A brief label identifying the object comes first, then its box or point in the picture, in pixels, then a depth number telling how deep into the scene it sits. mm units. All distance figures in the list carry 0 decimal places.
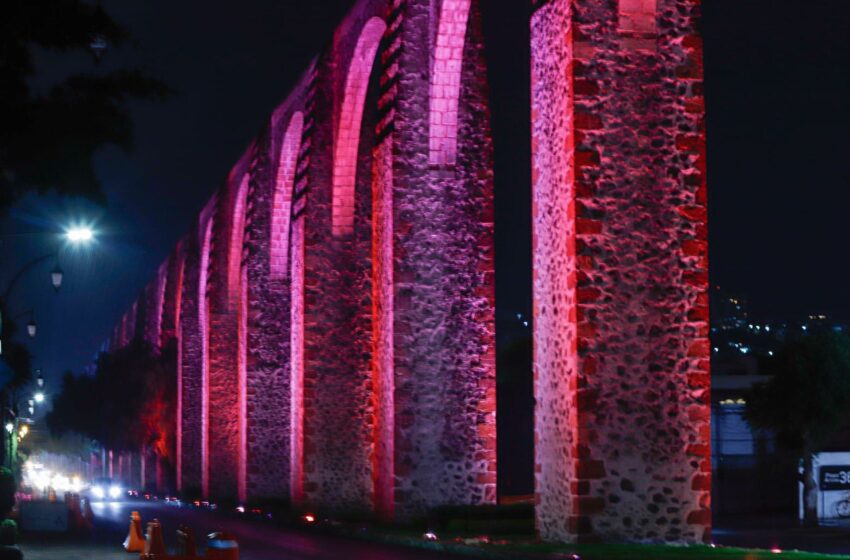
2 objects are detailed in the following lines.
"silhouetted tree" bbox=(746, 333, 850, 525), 50938
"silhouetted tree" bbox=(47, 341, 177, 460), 64975
